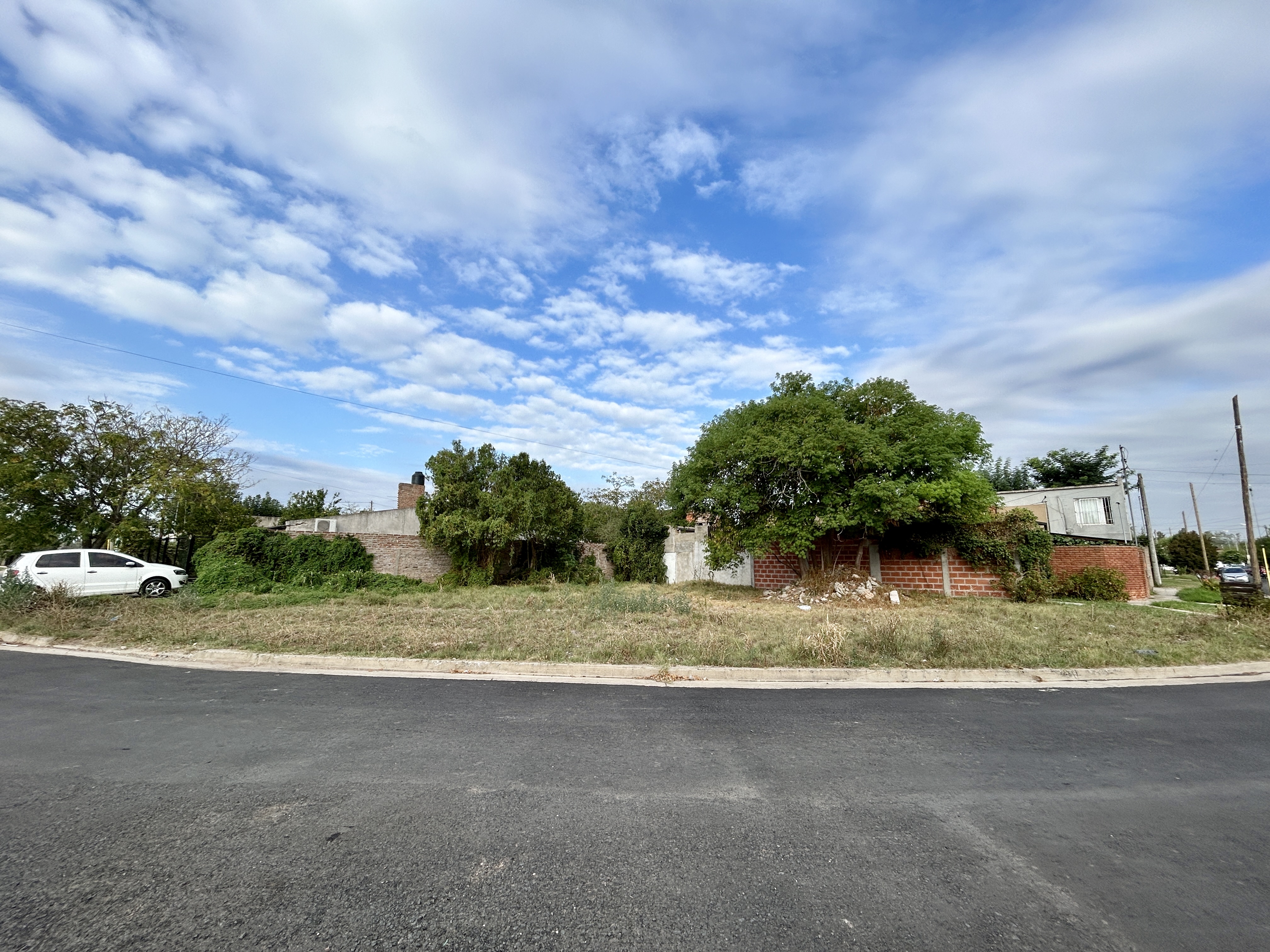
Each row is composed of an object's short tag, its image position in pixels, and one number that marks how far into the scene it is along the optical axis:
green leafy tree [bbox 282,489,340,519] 36.84
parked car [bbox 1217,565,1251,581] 31.83
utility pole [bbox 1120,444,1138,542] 34.12
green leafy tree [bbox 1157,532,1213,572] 51.25
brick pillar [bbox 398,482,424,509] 28.30
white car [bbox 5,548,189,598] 14.73
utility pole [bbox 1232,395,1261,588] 23.42
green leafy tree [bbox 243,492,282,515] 38.31
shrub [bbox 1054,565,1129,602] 17.42
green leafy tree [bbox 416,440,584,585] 21.86
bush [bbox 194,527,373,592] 18.16
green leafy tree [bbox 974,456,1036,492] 46.94
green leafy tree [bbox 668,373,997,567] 16.14
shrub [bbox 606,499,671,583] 27.33
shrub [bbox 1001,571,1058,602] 17.31
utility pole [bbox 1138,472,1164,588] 30.86
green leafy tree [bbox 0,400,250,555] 17.72
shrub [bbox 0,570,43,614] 12.12
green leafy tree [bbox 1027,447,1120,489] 43.53
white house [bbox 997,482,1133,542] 32.25
